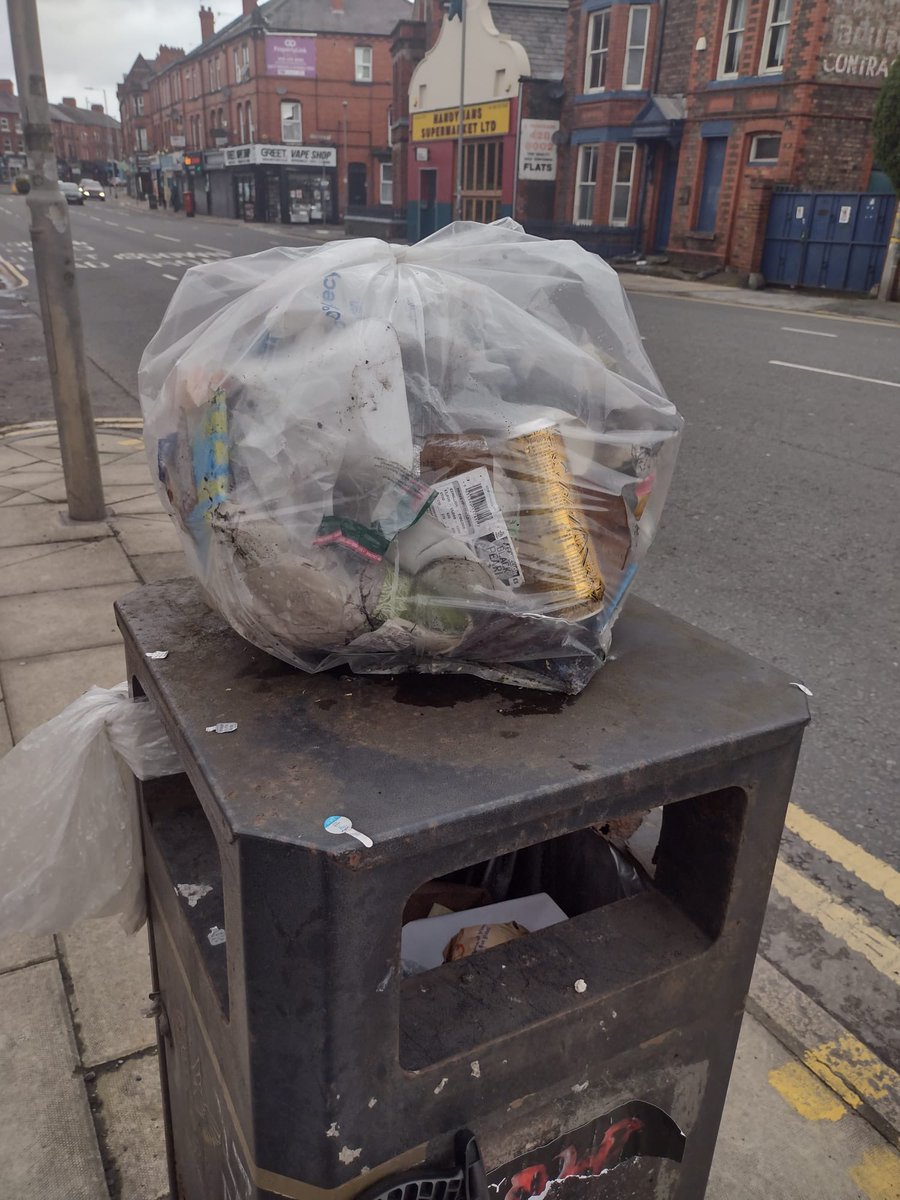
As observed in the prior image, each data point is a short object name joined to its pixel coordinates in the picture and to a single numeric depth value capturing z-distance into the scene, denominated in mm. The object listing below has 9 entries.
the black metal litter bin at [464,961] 878
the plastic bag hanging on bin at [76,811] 1343
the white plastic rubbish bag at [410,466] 1061
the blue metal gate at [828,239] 17219
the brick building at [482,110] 26188
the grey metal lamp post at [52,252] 4062
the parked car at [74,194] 56750
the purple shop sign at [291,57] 45156
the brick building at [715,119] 18125
